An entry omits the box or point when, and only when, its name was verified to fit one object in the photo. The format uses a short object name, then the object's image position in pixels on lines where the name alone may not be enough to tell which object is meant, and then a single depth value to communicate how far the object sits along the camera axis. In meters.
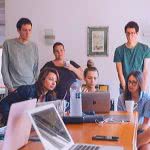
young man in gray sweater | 3.79
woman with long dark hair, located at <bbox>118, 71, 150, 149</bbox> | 2.85
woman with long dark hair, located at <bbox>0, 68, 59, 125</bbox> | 2.65
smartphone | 1.59
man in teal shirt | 4.01
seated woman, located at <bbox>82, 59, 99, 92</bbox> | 3.48
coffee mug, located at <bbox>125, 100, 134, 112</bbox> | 2.68
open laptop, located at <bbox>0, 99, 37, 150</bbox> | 1.29
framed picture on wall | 4.79
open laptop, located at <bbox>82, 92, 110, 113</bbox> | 2.62
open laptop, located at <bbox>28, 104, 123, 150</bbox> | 1.28
